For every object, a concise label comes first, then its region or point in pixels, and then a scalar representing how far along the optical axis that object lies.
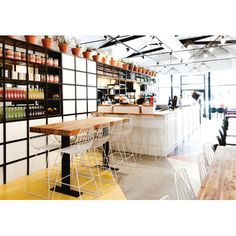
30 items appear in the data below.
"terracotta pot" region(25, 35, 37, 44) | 4.26
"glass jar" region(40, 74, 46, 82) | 4.69
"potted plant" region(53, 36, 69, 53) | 5.16
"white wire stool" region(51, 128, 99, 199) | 3.36
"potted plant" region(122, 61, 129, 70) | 7.92
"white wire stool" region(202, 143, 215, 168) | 2.83
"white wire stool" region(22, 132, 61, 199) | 3.63
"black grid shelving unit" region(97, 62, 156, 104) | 7.35
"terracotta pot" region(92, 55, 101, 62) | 6.32
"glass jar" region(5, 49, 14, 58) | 3.92
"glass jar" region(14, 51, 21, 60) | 4.08
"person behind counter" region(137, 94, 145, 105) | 7.18
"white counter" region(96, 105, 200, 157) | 5.50
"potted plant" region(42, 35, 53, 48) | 4.67
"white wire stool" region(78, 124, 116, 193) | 3.97
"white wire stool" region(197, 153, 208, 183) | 2.43
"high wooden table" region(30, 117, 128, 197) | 3.31
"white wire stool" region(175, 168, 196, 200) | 1.93
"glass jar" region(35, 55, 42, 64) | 4.53
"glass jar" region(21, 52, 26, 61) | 4.24
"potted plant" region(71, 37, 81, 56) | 5.55
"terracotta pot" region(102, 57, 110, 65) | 6.65
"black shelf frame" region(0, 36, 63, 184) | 3.88
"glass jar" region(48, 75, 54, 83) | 4.86
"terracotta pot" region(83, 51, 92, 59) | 5.96
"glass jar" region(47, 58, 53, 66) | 4.83
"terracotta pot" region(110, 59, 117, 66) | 7.12
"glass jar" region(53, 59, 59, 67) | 5.00
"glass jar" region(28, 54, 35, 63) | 4.37
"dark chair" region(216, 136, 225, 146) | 3.41
